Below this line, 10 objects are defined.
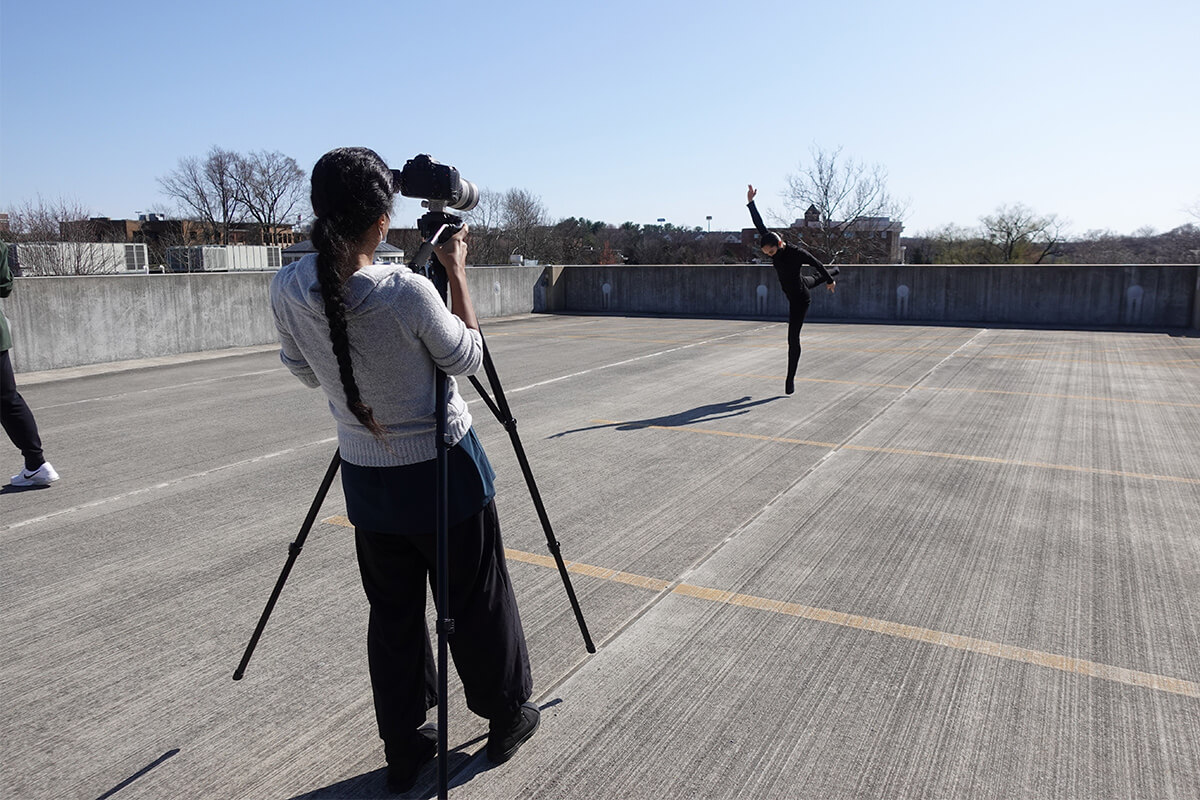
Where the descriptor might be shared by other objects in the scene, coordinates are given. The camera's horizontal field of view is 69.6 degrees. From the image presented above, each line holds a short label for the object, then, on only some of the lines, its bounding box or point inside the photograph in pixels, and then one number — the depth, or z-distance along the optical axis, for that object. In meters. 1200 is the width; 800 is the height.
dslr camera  2.74
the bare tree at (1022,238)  54.19
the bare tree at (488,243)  60.74
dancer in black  9.90
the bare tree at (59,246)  30.55
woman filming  2.37
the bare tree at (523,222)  71.88
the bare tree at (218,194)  74.44
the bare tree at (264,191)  75.50
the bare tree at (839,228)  49.75
